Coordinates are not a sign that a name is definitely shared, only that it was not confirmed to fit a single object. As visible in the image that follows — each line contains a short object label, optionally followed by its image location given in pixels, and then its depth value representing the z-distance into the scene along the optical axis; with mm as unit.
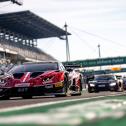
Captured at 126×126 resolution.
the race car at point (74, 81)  15144
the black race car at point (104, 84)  25609
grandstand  57412
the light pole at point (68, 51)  81906
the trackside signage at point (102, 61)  84625
